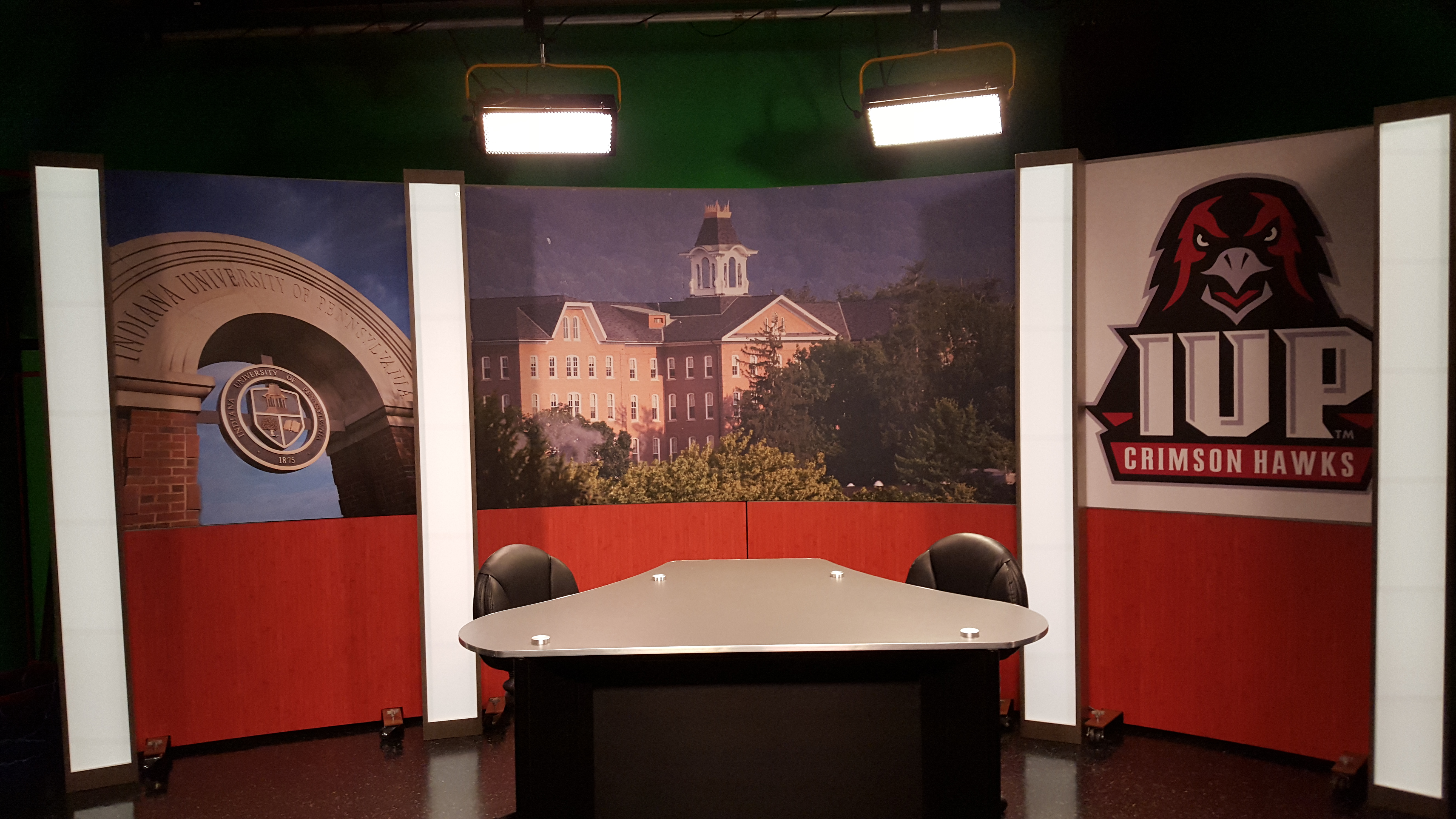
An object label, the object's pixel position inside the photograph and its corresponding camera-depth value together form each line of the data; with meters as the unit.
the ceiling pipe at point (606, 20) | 5.12
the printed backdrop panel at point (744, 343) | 4.75
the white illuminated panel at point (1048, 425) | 4.21
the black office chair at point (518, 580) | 3.34
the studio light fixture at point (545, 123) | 4.19
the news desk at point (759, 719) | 2.62
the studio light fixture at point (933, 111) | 4.08
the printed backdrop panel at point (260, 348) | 4.08
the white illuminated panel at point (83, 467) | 3.76
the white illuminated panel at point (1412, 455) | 3.38
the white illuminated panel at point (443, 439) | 4.33
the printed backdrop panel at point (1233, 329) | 3.79
